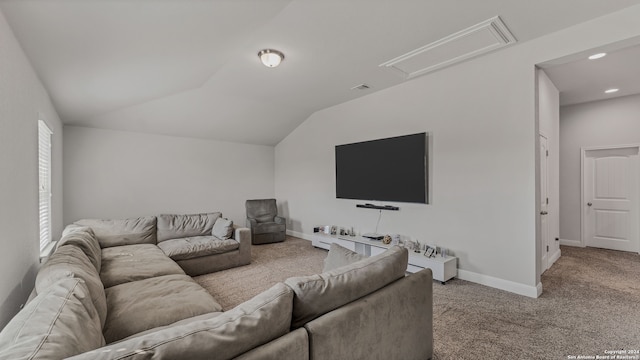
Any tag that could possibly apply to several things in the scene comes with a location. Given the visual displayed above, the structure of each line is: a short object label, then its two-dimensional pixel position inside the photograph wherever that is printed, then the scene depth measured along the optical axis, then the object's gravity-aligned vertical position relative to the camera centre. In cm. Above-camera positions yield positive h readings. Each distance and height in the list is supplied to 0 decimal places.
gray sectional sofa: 90 -62
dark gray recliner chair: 548 -88
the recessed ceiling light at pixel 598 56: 281 +137
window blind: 288 -1
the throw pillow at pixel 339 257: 189 -55
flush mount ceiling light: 300 +138
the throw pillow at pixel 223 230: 418 -76
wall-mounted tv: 388 +17
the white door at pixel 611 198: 457 -34
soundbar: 426 -43
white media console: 331 -104
